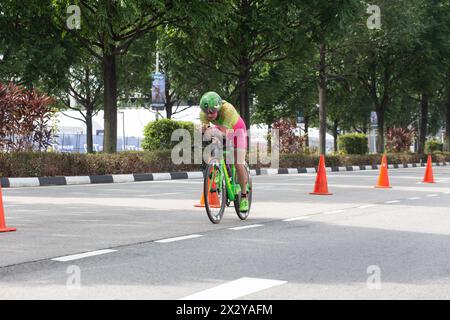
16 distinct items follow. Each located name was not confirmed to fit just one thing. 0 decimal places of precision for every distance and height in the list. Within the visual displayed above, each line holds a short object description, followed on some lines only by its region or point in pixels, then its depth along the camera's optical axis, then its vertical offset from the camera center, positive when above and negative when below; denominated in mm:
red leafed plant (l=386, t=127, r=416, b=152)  48719 +1506
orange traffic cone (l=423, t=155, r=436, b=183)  22484 -377
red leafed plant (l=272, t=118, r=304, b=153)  35906 +1349
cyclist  9477 +576
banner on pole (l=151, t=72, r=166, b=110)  32000 +3447
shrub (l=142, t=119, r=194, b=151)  26656 +1210
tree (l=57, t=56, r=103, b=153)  45750 +4991
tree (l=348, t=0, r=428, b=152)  35750 +6108
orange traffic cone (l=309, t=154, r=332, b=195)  15904 -436
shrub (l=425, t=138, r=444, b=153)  63062 +1391
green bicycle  9523 -268
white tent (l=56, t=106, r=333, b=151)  58219 +3828
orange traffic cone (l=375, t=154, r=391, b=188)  18953 -385
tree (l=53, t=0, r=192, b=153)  21266 +4376
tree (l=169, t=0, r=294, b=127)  26094 +4787
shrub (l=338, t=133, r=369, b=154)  41438 +1154
